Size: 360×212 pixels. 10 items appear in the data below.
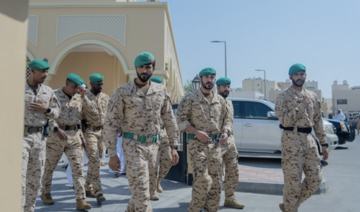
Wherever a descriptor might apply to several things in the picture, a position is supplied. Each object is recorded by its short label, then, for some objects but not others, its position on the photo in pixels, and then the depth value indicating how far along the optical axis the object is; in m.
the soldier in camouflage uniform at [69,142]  4.78
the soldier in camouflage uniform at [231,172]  5.03
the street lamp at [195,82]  10.66
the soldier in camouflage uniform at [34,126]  3.78
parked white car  9.11
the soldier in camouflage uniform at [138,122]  3.53
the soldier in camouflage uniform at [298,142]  4.18
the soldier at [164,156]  5.38
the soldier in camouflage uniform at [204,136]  4.20
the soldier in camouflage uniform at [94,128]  5.20
